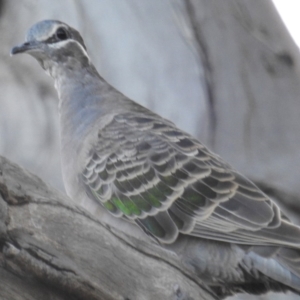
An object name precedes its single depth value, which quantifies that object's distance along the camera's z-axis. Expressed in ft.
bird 18.52
